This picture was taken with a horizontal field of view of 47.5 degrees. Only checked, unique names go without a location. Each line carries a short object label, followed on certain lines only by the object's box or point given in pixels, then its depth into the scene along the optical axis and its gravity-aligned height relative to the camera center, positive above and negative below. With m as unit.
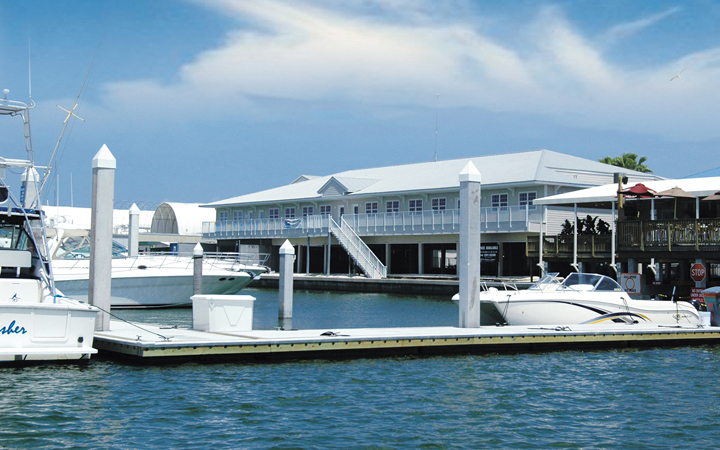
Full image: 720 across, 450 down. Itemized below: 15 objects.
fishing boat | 13.81 -0.45
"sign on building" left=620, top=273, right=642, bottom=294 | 25.21 +0.02
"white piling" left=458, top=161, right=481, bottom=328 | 18.11 +1.03
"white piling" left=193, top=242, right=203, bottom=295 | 26.98 +0.17
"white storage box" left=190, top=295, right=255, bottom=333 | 17.27 -0.77
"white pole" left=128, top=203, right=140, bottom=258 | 33.41 +1.84
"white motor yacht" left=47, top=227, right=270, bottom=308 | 29.97 +0.00
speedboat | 21.48 -0.65
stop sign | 24.94 +0.33
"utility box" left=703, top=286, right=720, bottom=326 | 21.08 -0.51
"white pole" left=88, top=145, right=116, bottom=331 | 16.25 +0.90
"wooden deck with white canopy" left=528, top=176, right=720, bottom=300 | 26.17 +1.50
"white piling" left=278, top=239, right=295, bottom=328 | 24.78 -0.29
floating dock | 15.36 -1.28
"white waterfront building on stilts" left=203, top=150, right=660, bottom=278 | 43.66 +3.93
